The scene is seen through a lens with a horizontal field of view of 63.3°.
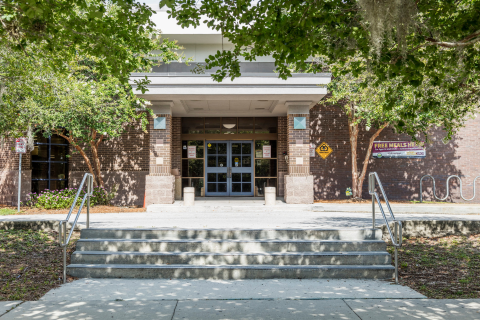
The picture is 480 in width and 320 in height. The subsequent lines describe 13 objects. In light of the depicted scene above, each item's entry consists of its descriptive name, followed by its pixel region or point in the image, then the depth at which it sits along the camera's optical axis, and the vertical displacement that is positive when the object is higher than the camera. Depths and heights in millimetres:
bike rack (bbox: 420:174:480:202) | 17573 -501
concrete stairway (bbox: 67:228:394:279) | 6422 -1318
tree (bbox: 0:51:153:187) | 11975 +2366
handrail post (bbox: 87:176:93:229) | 7352 -139
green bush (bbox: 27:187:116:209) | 15039 -784
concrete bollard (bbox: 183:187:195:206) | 14336 -682
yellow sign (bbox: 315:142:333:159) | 18188 +1323
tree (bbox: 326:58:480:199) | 8455 +2076
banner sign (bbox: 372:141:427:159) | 18188 +1363
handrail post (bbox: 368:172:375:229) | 7466 -110
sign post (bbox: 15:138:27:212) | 13641 +1191
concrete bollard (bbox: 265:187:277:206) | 14492 -692
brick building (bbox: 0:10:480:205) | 17656 +911
